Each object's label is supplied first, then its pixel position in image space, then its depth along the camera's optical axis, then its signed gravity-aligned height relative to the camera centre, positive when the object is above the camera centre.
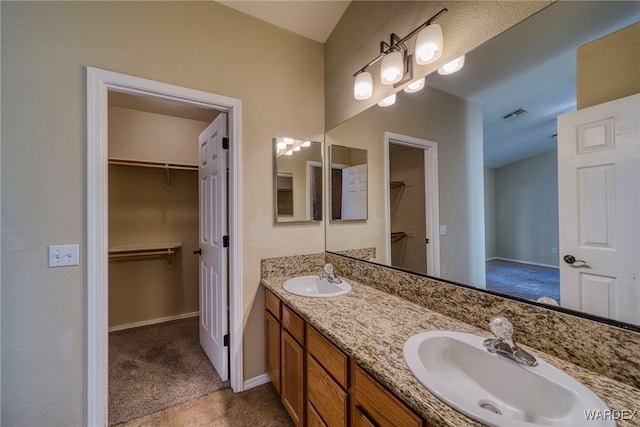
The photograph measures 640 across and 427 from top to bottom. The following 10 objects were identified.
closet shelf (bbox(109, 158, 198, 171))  2.62 +0.59
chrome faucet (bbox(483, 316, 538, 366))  0.79 -0.45
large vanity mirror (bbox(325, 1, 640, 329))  0.88 +0.27
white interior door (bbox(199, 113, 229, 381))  1.91 -0.25
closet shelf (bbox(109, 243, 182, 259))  2.68 -0.37
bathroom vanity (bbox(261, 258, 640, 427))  0.69 -0.51
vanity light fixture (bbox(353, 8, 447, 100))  1.23 +0.88
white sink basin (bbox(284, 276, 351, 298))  1.67 -0.50
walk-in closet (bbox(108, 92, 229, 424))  2.62 -0.16
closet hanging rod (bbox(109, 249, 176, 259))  2.66 -0.41
